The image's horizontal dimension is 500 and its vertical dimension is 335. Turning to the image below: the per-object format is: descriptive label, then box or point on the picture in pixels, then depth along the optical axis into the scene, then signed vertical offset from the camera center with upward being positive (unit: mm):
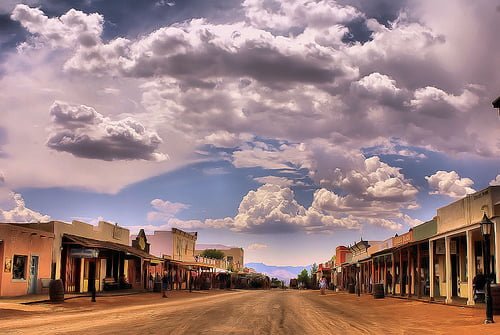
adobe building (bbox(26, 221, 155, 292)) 36562 +55
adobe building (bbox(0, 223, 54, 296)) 30098 -67
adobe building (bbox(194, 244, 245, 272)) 141012 +981
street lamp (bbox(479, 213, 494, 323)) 17891 -75
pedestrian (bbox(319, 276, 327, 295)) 55916 -2238
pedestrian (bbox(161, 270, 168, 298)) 41850 -1766
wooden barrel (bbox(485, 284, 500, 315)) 20822 -1172
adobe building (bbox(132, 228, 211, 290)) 67688 +591
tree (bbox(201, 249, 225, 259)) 136600 +1272
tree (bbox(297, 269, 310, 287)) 151700 -3552
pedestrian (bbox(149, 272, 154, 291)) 59884 -2065
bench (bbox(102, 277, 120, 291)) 44750 -1775
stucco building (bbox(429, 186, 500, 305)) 24281 +942
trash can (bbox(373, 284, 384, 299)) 40969 -1919
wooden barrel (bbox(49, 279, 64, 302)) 28156 -1431
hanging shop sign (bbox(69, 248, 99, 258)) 35344 +281
